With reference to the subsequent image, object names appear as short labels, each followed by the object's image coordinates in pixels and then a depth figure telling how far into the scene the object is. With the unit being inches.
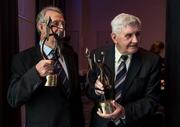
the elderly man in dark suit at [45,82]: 80.7
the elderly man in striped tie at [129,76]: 86.1
